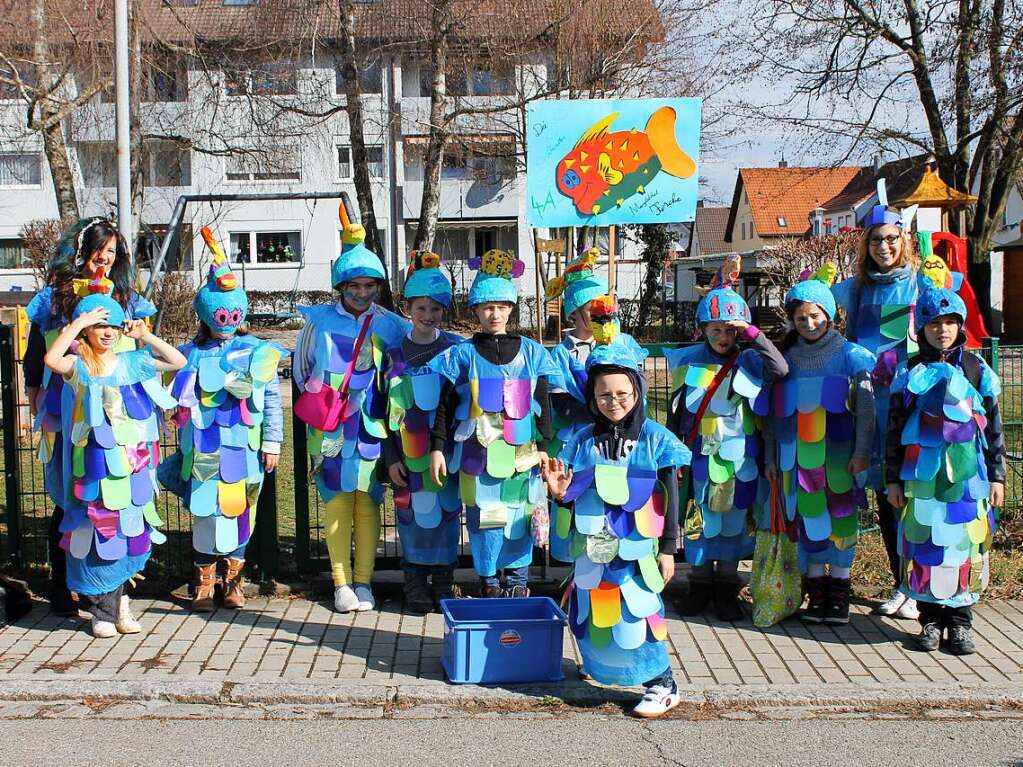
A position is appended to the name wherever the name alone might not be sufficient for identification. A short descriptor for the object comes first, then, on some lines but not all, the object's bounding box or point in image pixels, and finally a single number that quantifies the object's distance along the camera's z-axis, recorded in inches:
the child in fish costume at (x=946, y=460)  195.0
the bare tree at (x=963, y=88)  668.7
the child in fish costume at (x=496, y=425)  204.8
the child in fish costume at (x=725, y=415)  207.0
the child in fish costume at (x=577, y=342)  201.9
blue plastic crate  181.3
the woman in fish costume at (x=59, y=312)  209.6
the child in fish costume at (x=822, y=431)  204.1
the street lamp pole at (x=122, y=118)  378.0
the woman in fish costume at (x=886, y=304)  220.1
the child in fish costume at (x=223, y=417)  216.8
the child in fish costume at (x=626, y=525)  171.5
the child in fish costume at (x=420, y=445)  212.5
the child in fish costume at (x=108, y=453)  199.0
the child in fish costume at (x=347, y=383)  217.2
